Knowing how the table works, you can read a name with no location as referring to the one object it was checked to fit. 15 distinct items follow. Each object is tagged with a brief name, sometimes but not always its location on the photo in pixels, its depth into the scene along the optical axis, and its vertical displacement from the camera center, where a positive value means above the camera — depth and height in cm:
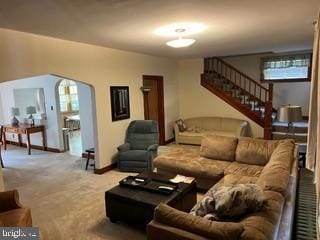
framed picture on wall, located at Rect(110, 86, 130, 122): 510 -14
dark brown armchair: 222 -110
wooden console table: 637 -81
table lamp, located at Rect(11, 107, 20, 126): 678 -42
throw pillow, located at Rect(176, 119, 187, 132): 697 -89
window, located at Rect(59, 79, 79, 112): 971 +4
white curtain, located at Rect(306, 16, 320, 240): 237 -27
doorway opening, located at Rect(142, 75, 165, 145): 640 -17
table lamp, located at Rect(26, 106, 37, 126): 664 -30
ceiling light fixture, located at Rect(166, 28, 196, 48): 347 +77
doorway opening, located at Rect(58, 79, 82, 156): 897 -44
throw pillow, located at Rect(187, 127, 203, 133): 691 -102
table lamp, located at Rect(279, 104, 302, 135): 422 -39
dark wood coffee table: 267 -122
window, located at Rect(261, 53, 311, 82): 707 +72
